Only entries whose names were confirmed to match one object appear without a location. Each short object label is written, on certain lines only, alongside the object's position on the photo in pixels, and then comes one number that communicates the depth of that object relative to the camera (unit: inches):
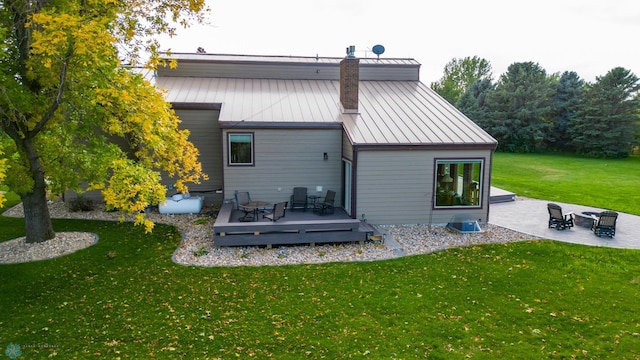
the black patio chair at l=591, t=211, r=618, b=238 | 452.8
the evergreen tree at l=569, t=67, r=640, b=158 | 1353.3
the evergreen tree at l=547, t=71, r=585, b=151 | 1507.1
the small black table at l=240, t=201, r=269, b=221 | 456.1
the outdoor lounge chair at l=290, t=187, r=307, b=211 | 531.8
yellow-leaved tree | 305.9
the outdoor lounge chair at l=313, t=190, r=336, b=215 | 503.2
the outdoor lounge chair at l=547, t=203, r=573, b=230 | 483.5
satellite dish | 714.8
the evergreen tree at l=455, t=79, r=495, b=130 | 1604.3
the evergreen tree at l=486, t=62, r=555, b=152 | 1505.9
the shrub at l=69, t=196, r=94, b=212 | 550.0
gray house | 486.3
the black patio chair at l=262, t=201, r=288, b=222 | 443.2
